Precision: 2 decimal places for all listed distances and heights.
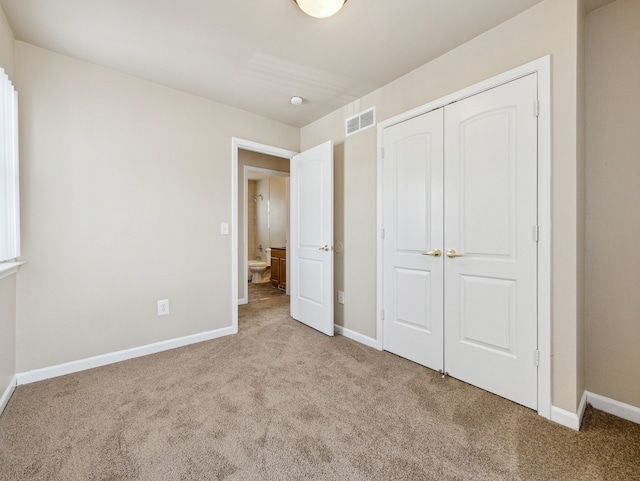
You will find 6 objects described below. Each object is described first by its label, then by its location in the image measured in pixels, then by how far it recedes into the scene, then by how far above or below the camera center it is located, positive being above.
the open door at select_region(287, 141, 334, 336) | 3.12 -0.04
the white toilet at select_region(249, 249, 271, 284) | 6.31 -0.76
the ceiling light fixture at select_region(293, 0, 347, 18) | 1.62 +1.30
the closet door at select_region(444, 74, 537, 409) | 1.79 -0.05
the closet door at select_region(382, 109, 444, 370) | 2.28 -0.04
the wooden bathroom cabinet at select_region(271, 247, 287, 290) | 5.58 -0.66
